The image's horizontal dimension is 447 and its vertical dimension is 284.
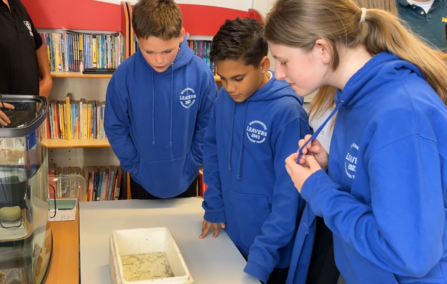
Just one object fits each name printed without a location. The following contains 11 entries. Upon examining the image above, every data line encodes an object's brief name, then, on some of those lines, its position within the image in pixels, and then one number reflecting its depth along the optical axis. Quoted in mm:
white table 1216
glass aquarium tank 1001
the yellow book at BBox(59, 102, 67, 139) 2910
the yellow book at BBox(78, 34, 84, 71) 2893
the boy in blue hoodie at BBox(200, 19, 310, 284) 1367
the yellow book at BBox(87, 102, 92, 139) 2959
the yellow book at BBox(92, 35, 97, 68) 2900
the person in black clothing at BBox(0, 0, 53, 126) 2293
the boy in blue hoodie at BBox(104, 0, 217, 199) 1833
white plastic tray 1147
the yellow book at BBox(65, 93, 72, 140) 2912
